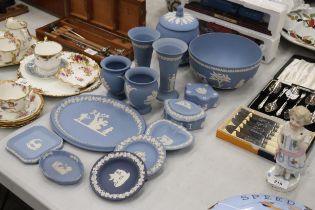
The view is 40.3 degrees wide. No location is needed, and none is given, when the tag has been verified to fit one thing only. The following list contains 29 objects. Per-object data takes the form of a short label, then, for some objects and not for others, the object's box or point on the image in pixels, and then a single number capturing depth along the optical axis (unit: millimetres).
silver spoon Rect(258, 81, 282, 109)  1102
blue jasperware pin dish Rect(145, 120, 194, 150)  943
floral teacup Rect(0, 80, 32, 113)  987
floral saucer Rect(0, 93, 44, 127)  990
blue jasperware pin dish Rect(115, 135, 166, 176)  896
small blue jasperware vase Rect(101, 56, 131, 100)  1017
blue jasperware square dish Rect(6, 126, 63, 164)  903
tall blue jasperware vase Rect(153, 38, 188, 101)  1010
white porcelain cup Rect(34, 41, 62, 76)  1128
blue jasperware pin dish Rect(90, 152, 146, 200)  831
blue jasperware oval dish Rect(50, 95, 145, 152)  950
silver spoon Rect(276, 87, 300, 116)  1083
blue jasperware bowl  1084
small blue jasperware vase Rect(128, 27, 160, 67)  1060
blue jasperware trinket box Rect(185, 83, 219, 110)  1060
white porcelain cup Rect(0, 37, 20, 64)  1180
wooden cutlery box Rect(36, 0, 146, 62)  1235
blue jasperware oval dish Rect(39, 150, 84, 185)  851
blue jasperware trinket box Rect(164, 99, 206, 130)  990
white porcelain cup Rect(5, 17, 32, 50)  1221
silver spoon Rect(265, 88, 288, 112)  1060
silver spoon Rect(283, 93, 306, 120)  1035
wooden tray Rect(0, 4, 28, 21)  1436
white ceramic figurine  775
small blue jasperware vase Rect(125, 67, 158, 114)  977
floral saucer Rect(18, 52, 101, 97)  1097
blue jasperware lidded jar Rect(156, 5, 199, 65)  1126
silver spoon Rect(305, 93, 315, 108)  1083
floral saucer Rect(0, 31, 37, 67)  1197
